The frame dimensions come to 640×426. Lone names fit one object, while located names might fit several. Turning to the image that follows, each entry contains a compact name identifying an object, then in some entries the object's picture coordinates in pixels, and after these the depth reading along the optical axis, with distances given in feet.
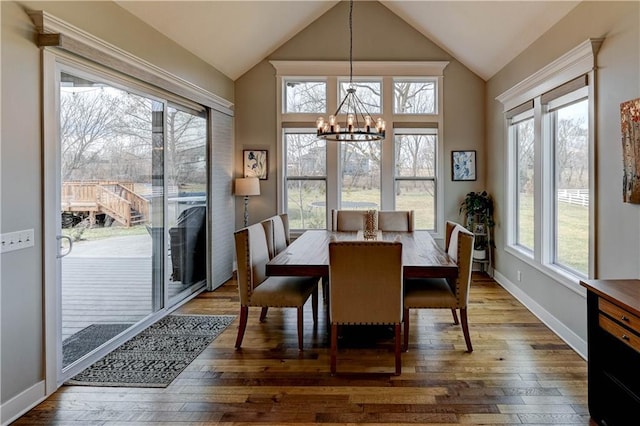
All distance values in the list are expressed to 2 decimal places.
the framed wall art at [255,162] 19.60
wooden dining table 9.67
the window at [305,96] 19.70
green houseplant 18.65
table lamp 18.30
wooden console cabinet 6.40
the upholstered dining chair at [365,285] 9.05
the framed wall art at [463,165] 19.35
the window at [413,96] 19.61
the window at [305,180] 19.92
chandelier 12.29
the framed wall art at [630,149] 8.13
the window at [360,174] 19.75
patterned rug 9.23
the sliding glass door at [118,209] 9.40
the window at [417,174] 19.72
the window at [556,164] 10.68
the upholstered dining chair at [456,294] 10.36
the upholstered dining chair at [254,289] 10.71
